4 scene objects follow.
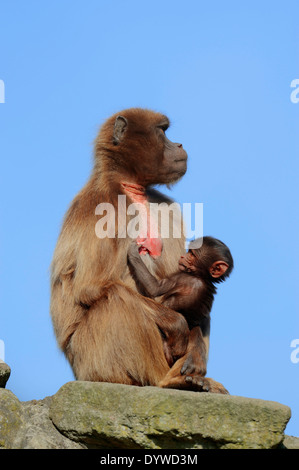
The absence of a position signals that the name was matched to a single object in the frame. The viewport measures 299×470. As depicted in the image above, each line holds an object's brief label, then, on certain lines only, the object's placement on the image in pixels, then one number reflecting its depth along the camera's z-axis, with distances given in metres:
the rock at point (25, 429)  11.15
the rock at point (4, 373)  12.12
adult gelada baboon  12.96
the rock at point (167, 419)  10.80
